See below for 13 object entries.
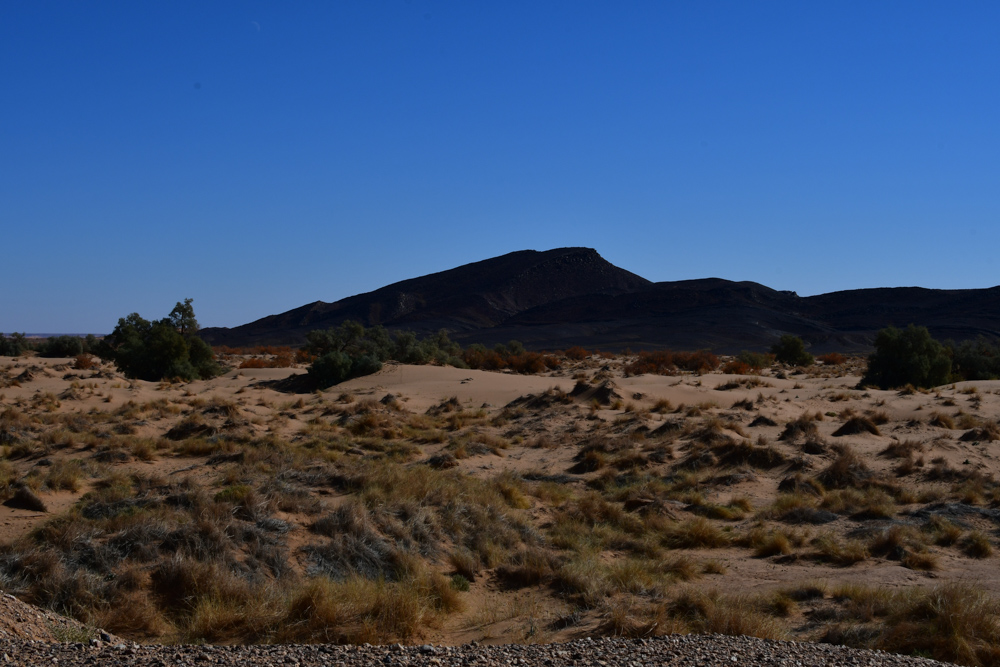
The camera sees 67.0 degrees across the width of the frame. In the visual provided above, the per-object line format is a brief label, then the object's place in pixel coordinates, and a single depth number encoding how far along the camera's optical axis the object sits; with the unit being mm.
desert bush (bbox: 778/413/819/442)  18906
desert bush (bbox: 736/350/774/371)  53125
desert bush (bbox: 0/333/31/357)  52875
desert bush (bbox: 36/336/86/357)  53994
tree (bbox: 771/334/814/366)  54750
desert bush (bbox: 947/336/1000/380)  38712
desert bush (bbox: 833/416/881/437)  19516
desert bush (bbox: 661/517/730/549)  11188
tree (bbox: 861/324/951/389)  33250
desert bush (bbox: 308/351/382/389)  34844
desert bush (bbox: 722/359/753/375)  44612
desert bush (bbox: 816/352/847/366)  58344
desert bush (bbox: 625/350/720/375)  45397
